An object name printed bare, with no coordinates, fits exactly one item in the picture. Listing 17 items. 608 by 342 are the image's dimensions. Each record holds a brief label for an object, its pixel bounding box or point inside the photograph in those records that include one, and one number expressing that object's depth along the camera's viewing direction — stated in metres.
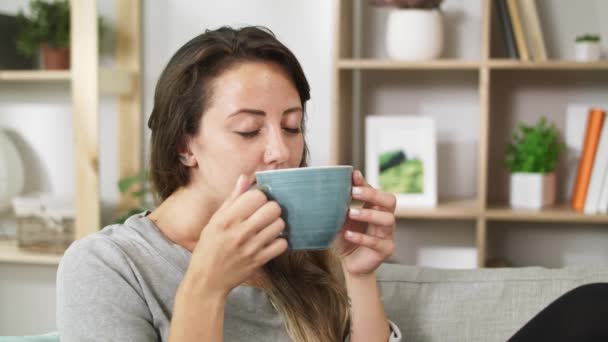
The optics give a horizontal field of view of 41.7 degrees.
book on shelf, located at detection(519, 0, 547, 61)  2.42
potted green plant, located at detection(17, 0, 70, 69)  2.66
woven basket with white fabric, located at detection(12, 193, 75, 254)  2.65
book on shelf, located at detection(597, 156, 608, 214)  2.41
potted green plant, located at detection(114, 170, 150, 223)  2.67
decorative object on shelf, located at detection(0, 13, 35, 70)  2.69
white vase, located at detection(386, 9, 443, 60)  2.47
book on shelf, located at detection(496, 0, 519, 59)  2.43
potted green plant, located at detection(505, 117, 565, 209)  2.45
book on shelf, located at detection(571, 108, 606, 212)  2.40
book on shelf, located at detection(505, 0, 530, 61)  2.42
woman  0.99
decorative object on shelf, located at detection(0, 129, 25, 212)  2.75
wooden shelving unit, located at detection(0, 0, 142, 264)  2.54
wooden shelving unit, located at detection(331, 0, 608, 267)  2.38
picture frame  2.51
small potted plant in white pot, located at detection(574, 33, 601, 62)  2.41
